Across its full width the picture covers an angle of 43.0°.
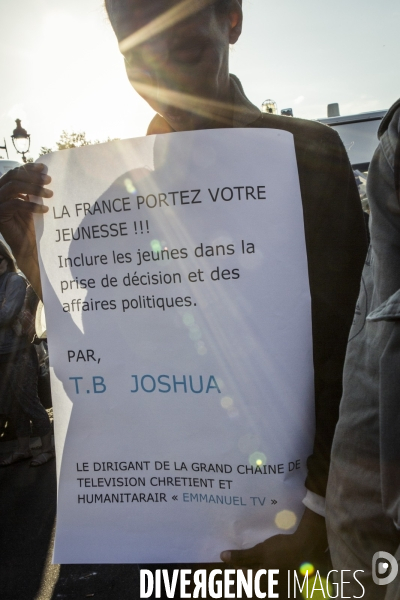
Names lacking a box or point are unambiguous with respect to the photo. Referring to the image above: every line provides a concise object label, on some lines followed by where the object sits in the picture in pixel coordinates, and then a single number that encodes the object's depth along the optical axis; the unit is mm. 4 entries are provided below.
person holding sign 1107
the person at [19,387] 4828
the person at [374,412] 724
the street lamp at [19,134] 11078
